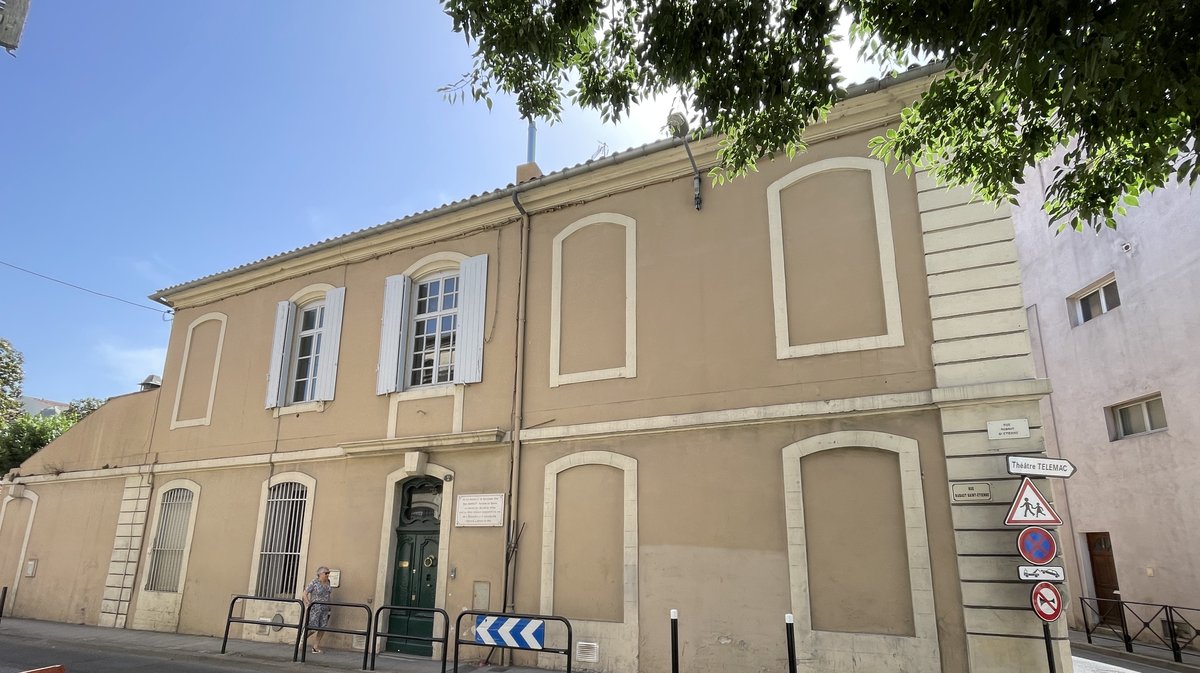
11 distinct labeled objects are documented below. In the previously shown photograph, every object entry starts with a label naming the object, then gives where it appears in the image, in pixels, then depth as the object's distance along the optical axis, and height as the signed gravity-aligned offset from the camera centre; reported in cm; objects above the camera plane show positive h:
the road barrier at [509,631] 829 -78
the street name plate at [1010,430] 765 +138
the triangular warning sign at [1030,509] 677 +52
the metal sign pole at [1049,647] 668 -71
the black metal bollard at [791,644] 681 -73
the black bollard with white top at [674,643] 727 -78
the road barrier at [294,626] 988 -89
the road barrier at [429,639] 859 -91
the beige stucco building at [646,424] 802 +181
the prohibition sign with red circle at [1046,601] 661 -30
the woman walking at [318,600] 1112 -60
